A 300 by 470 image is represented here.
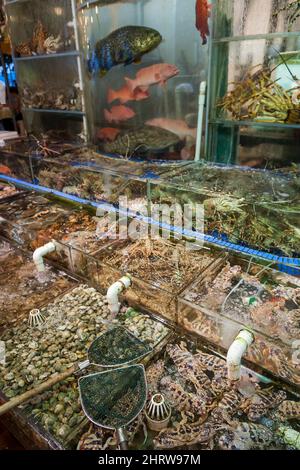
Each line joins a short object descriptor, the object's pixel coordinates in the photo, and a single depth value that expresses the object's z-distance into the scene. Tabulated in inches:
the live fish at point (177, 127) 111.7
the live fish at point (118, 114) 122.1
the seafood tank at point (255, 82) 91.9
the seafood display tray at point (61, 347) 43.4
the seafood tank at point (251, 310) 47.8
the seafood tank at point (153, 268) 60.9
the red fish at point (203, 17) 95.7
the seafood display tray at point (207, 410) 41.3
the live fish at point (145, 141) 112.4
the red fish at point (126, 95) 116.3
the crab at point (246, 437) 40.5
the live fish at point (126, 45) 105.7
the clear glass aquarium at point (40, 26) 129.4
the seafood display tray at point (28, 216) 88.6
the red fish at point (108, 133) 127.8
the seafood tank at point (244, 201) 71.7
